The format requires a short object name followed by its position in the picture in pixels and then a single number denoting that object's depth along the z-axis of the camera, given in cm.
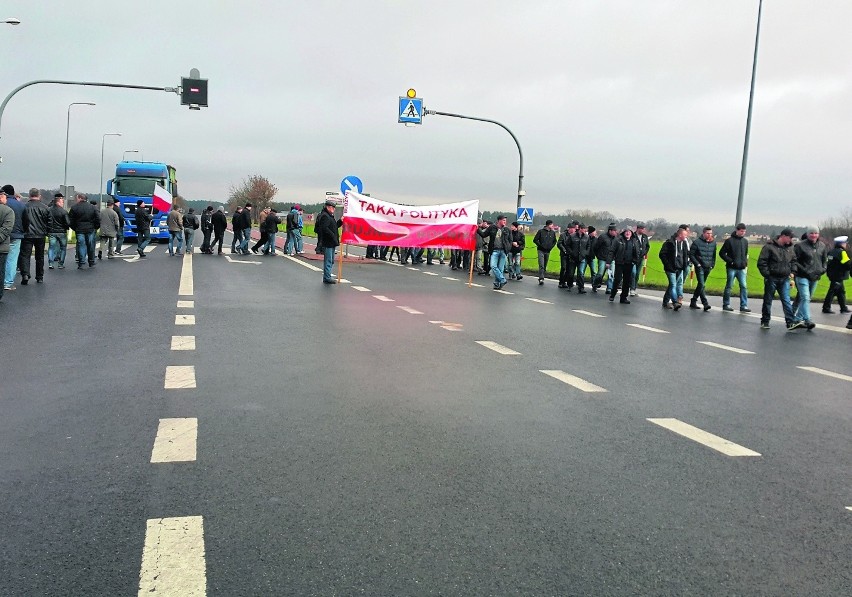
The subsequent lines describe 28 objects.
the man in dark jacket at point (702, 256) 1852
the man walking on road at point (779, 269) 1496
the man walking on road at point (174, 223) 3033
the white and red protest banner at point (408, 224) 2206
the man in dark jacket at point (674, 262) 1809
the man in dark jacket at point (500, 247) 2187
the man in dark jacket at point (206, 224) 3240
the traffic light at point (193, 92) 2822
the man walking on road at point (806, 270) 1495
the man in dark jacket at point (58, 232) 1988
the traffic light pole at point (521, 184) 3195
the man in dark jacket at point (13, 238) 1510
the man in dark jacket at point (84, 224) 2130
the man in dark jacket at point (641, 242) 1939
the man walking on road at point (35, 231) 1655
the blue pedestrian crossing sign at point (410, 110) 3003
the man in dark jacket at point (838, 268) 1873
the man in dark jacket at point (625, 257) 1868
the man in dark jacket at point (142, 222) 3009
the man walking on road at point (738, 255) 1838
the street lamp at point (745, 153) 2523
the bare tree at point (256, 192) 13475
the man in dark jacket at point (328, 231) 1941
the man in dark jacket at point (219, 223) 3162
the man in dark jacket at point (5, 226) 1340
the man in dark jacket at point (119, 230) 2631
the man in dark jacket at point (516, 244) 2344
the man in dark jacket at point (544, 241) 2455
